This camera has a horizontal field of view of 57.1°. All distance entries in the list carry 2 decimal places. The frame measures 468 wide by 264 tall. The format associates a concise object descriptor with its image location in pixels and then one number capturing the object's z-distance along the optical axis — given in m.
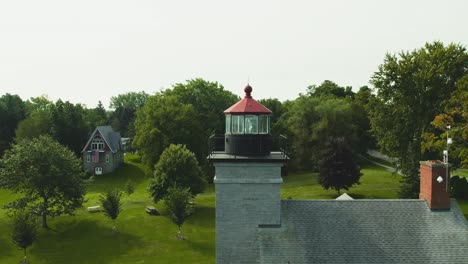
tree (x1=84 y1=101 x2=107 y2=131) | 112.75
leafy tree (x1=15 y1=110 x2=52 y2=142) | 75.12
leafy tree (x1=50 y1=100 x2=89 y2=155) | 76.44
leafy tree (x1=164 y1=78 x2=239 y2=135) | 63.44
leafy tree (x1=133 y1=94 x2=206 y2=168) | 55.75
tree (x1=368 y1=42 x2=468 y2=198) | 37.75
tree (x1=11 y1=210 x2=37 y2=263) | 30.44
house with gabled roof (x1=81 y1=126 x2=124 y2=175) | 69.62
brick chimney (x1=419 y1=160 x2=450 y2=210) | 18.27
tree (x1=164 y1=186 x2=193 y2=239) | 33.97
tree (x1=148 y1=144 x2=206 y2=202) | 41.41
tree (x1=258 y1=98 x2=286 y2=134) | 76.94
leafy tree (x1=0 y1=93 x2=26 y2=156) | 80.06
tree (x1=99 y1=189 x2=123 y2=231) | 36.22
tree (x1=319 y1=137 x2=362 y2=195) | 42.91
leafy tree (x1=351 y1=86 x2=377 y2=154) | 70.40
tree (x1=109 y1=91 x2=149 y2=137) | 123.88
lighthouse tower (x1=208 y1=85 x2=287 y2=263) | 17.78
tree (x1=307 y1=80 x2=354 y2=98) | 89.91
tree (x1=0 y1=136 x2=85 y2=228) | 37.44
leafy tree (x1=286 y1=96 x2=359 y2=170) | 58.06
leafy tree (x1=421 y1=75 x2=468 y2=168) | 33.06
